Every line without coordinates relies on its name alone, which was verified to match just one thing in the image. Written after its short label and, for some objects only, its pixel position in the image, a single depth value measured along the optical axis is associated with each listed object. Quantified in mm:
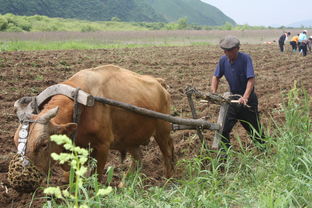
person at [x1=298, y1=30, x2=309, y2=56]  23016
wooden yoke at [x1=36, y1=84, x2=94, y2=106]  4359
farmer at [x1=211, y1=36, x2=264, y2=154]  5777
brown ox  3951
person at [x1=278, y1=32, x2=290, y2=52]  25547
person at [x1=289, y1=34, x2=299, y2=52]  25427
